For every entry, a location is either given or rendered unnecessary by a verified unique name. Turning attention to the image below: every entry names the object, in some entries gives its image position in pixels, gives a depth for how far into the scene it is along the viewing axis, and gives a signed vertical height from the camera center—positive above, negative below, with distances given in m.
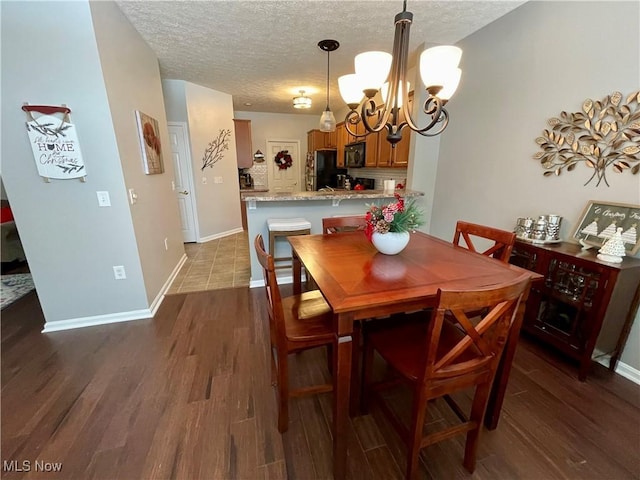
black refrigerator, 6.13 -0.19
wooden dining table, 1.08 -0.53
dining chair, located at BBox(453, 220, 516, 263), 1.65 -0.46
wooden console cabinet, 1.63 -0.85
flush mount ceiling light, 4.41 +0.92
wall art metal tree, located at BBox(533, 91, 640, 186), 1.67 +0.16
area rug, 2.86 -1.41
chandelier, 1.40 +0.44
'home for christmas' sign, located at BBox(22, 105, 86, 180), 1.93 +0.11
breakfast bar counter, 2.96 -0.51
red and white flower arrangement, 1.49 -0.30
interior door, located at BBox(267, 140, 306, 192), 7.20 -0.21
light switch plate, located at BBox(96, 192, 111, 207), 2.19 -0.31
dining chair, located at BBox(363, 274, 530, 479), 0.93 -0.81
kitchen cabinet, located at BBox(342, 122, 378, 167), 4.25 +0.19
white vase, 1.53 -0.43
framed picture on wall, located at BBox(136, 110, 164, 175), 2.65 +0.16
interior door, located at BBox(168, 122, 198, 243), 4.50 -0.30
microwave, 4.65 +0.12
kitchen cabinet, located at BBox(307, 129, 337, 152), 6.10 +0.48
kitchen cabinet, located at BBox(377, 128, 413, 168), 3.54 +0.13
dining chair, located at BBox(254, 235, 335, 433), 1.24 -0.81
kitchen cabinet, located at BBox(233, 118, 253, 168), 5.80 +0.37
